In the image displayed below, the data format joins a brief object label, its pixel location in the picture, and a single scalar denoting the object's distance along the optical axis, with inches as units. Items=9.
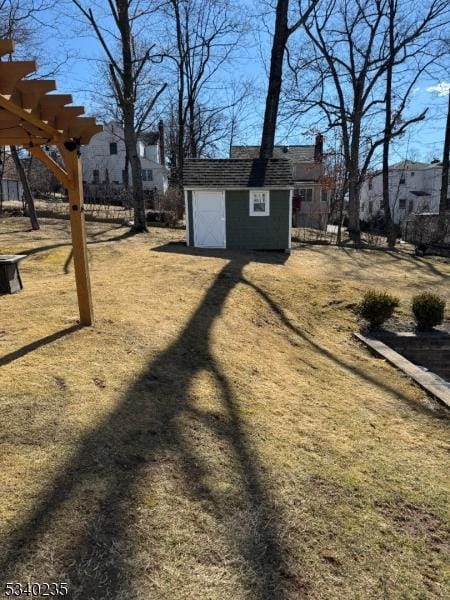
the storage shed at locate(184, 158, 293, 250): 601.3
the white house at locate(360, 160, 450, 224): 1982.0
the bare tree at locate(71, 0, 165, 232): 678.5
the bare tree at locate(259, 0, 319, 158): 690.8
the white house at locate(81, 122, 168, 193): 1812.3
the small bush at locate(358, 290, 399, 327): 327.3
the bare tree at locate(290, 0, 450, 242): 876.6
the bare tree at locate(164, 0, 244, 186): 1072.8
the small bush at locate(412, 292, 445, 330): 325.1
